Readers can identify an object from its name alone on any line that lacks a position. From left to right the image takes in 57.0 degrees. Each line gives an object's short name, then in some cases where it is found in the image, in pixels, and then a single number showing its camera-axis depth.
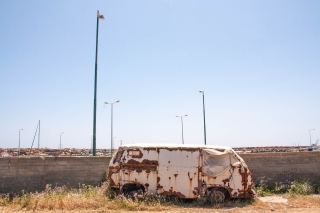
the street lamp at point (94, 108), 14.34
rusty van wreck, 9.79
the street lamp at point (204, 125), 34.16
